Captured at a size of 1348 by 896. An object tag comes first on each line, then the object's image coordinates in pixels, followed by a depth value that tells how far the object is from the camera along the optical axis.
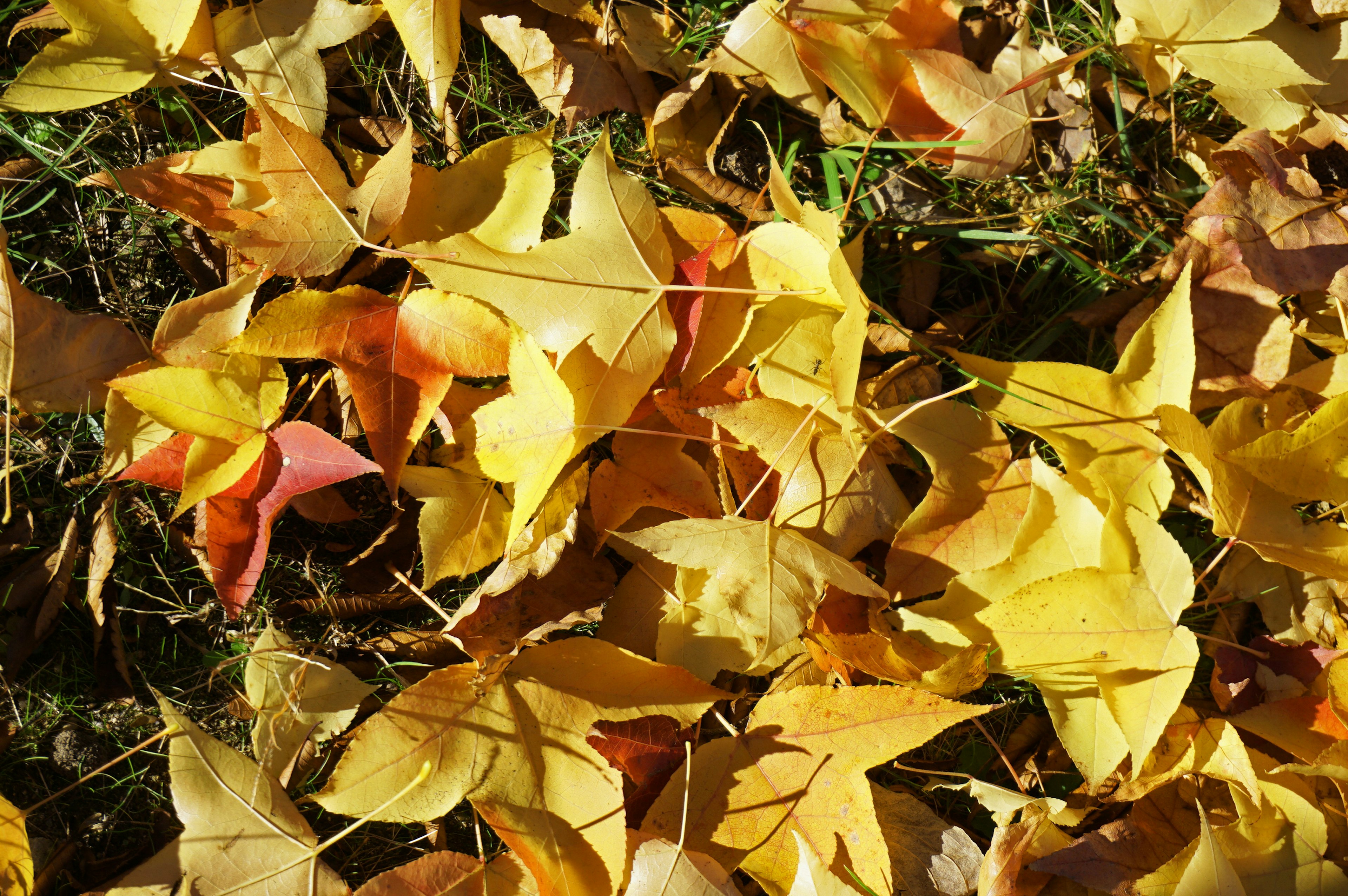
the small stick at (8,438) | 1.06
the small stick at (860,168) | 1.06
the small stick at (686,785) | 1.05
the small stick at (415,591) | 1.10
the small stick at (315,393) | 1.11
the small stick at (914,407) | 1.05
